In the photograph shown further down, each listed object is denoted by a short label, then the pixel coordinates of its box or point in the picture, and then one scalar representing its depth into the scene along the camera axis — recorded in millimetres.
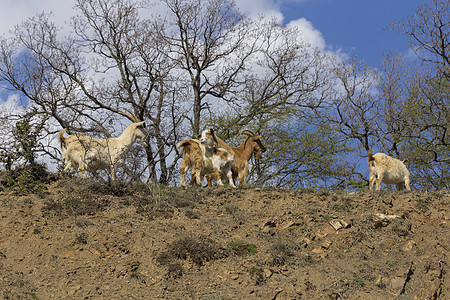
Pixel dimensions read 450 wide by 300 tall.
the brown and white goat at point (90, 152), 16486
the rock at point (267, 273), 10878
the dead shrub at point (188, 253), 11013
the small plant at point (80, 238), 11781
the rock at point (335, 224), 13055
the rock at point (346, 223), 13147
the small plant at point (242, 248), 11709
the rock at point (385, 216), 13627
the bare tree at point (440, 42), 28000
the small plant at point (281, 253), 11430
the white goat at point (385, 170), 17797
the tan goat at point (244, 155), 18219
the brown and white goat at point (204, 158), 16719
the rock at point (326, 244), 12398
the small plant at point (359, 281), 10866
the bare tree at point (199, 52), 26812
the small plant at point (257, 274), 10680
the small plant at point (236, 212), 13523
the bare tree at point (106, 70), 24156
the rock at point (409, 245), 12664
